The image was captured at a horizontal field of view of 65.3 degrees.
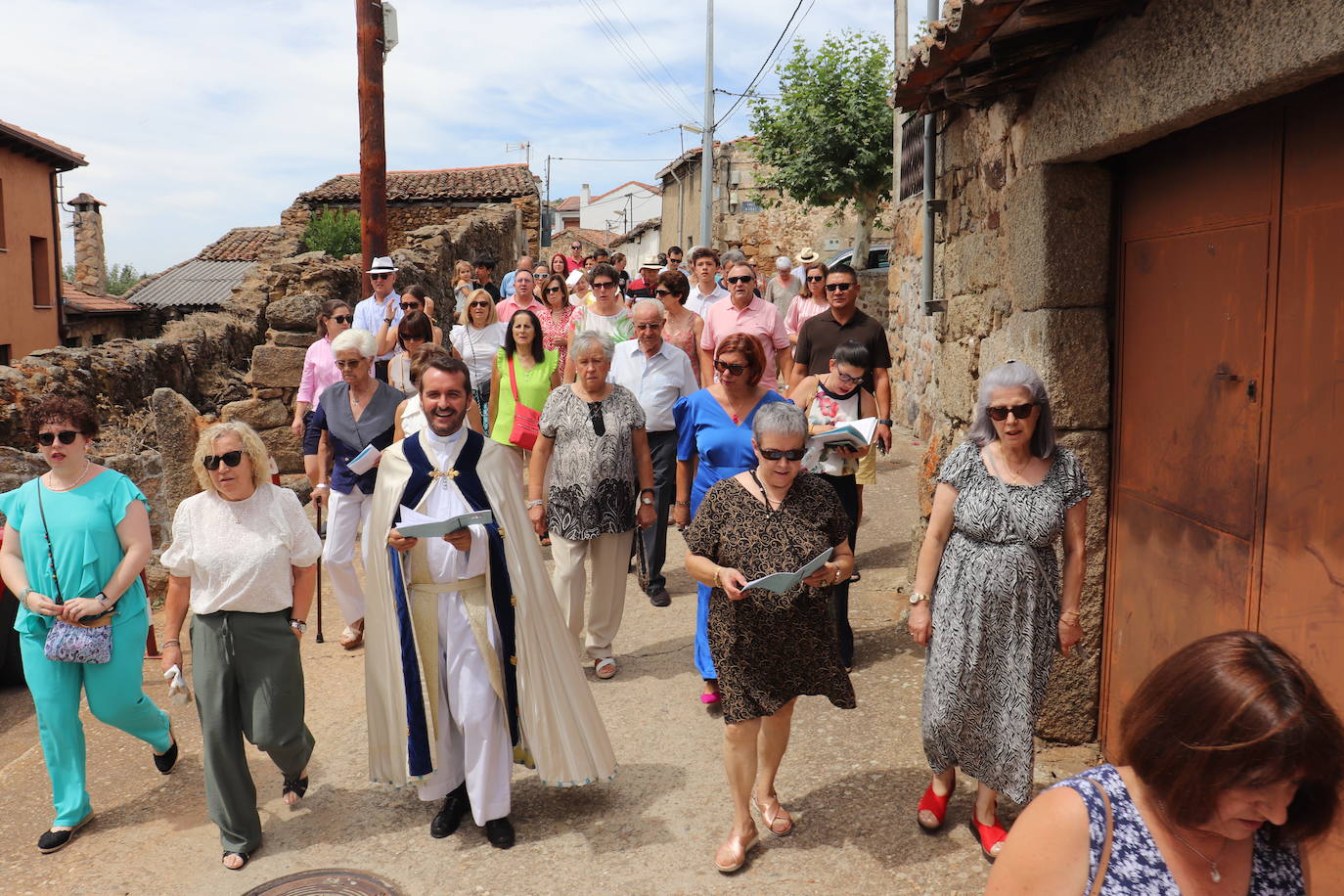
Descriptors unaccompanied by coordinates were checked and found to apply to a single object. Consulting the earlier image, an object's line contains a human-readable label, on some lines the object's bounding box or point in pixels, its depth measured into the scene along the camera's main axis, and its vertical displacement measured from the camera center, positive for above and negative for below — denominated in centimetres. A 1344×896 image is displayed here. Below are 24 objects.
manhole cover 369 -184
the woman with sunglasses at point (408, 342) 684 +15
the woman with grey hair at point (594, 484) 537 -62
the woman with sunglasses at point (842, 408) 520 -24
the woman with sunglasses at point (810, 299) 867 +55
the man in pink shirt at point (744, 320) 716 +30
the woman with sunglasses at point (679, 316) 732 +35
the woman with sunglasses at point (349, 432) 569 -36
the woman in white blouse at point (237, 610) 387 -91
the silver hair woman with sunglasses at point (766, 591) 358 -78
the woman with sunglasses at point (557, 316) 838 +41
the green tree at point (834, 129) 1933 +434
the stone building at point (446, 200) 2272 +363
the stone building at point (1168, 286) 307 +28
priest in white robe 388 -100
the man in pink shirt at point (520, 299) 870 +56
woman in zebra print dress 351 -74
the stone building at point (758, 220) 2583 +366
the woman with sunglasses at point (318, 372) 686 -4
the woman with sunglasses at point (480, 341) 799 +18
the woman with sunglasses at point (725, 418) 463 -25
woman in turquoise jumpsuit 412 -80
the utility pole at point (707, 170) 2364 +438
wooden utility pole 1005 +223
